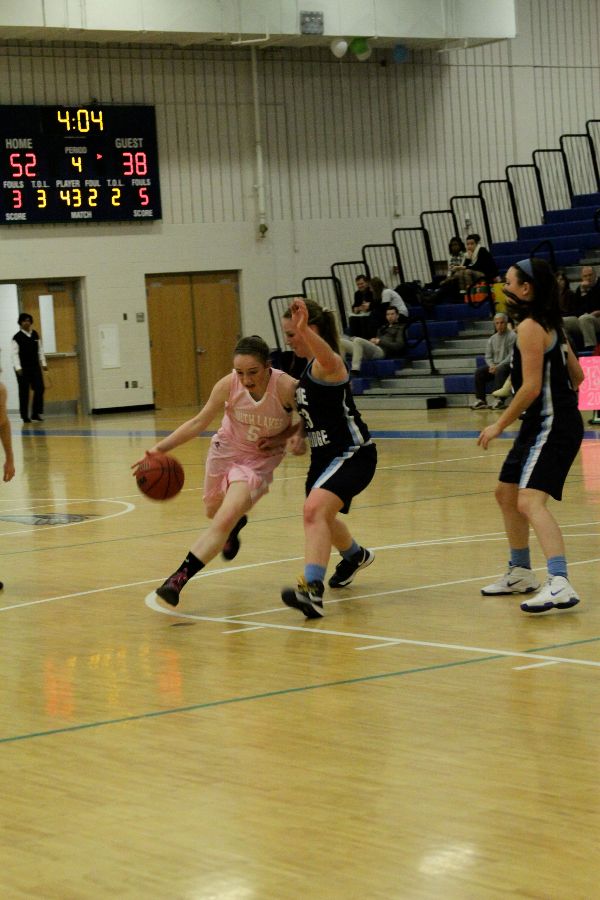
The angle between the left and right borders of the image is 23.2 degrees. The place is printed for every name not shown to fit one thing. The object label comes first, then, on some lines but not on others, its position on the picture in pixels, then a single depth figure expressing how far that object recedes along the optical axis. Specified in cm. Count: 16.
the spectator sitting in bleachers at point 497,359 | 1917
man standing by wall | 2369
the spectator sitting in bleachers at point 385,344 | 2327
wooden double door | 2616
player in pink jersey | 686
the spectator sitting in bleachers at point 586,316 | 1911
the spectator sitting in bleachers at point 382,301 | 2359
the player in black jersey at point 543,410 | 636
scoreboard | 2375
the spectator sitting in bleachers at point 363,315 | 2372
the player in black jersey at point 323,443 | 658
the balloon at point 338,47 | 2505
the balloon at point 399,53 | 2639
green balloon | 2534
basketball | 732
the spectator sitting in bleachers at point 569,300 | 1930
